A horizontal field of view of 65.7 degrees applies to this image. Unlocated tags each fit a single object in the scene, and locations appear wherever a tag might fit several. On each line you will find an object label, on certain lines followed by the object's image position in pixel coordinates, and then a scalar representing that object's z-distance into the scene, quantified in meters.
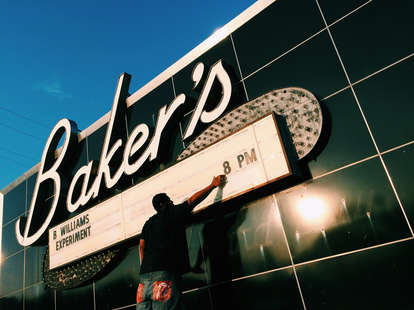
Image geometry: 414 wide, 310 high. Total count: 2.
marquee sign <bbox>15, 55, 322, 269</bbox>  4.20
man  3.53
